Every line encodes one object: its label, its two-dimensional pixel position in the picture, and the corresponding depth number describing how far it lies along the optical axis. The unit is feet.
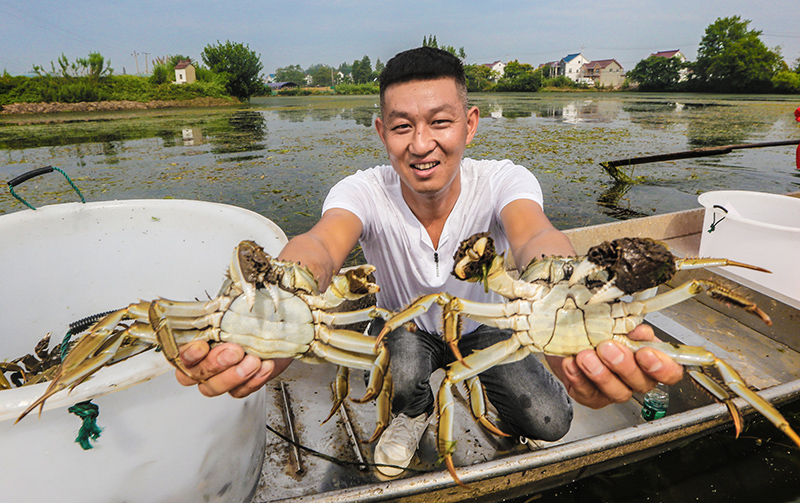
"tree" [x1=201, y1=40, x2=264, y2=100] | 192.88
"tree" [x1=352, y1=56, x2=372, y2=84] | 430.61
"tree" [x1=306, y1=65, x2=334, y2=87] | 510.58
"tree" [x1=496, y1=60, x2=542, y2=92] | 281.95
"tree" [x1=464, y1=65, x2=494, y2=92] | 293.18
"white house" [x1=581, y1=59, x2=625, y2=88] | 345.72
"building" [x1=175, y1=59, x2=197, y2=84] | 251.80
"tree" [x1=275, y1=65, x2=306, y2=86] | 561.43
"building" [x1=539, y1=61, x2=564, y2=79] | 398.89
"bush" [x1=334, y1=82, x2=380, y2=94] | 274.81
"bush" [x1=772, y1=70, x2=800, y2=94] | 187.08
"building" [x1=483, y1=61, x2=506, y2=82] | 383.24
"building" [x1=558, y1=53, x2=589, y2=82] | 376.68
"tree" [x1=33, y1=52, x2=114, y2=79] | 142.72
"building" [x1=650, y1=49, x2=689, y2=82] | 251.17
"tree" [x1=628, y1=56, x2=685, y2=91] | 253.65
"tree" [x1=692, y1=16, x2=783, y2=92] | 205.87
